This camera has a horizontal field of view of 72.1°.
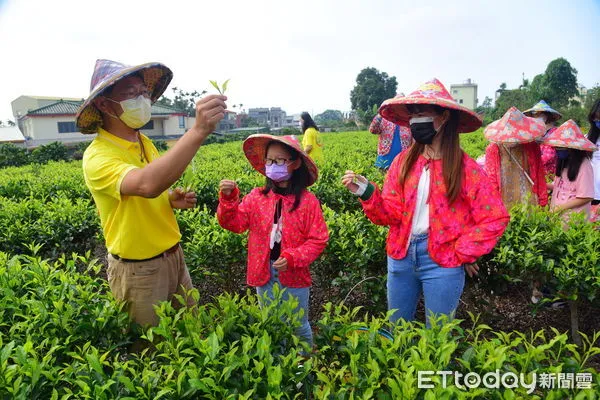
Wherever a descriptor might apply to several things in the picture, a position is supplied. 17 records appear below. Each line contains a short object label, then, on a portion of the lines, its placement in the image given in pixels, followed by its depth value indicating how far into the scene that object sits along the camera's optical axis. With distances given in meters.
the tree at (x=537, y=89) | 39.59
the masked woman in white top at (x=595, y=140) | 3.92
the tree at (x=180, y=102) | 53.49
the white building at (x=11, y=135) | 37.54
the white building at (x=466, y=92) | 97.00
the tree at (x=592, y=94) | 26.70
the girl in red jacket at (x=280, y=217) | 2.71
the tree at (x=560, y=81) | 40.47
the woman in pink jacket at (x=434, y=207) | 2.34
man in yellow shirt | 2.10
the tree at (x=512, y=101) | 38.41
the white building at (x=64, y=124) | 38.50
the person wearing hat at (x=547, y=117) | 4.90
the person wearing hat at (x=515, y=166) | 3.66
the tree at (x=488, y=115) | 37.96
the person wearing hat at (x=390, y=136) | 6.57
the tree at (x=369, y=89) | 62.06
